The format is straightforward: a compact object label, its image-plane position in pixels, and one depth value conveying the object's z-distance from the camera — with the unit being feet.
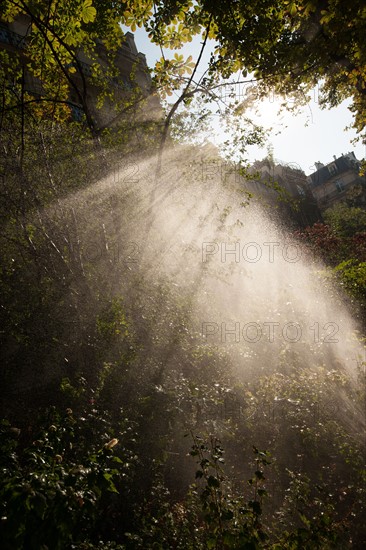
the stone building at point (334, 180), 148.25
